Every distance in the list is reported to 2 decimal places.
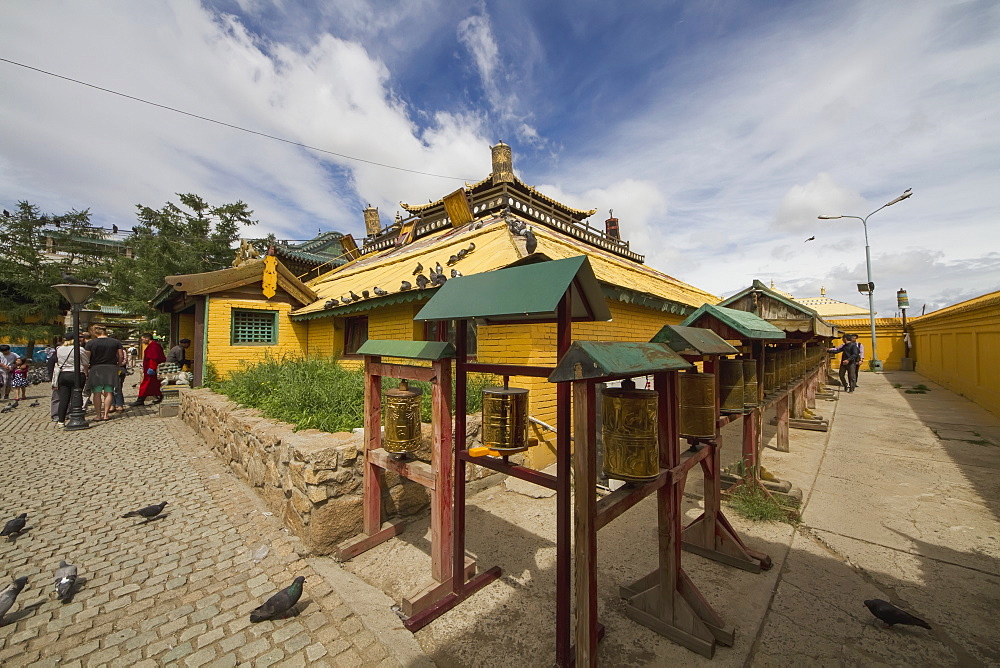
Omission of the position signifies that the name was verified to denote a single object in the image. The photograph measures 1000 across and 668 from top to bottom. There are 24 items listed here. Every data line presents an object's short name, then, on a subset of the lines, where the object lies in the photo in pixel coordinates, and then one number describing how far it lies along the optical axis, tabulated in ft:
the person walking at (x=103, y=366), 30.60
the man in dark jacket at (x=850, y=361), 47.75
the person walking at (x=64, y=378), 28.71
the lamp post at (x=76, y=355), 27.94
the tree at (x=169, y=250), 66.69
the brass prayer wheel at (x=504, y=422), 9.37
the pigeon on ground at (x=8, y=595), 9.44
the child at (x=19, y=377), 43.60
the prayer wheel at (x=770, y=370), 18.08
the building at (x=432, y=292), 22.04
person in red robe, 36.94
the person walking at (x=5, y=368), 41.57
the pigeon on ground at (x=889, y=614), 8.53
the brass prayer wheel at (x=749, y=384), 13.73
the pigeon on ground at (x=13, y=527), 13.28
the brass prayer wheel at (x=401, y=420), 11.66
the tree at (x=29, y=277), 72.54
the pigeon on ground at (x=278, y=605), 9.41
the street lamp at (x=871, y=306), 68.03
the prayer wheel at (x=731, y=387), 12.68
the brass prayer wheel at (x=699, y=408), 10.77
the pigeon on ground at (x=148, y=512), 14.61
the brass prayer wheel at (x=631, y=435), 7.89
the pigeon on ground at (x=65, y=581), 10.32
